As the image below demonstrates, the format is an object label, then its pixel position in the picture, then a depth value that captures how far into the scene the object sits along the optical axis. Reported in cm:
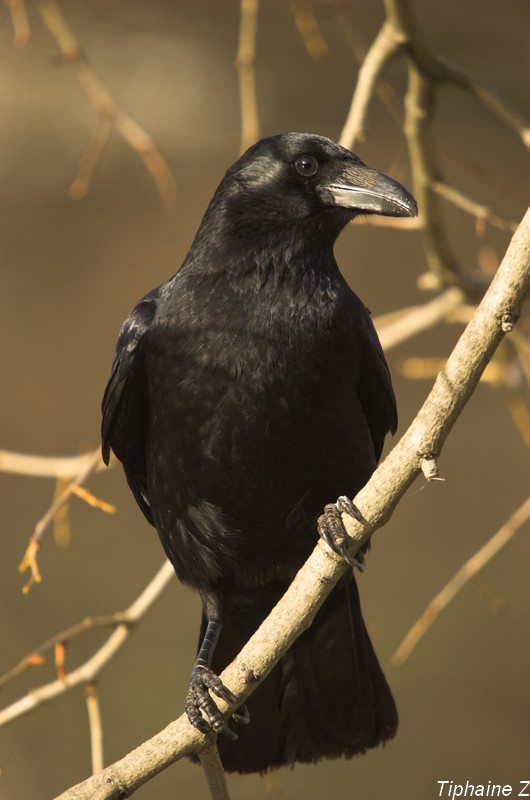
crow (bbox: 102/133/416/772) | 604
